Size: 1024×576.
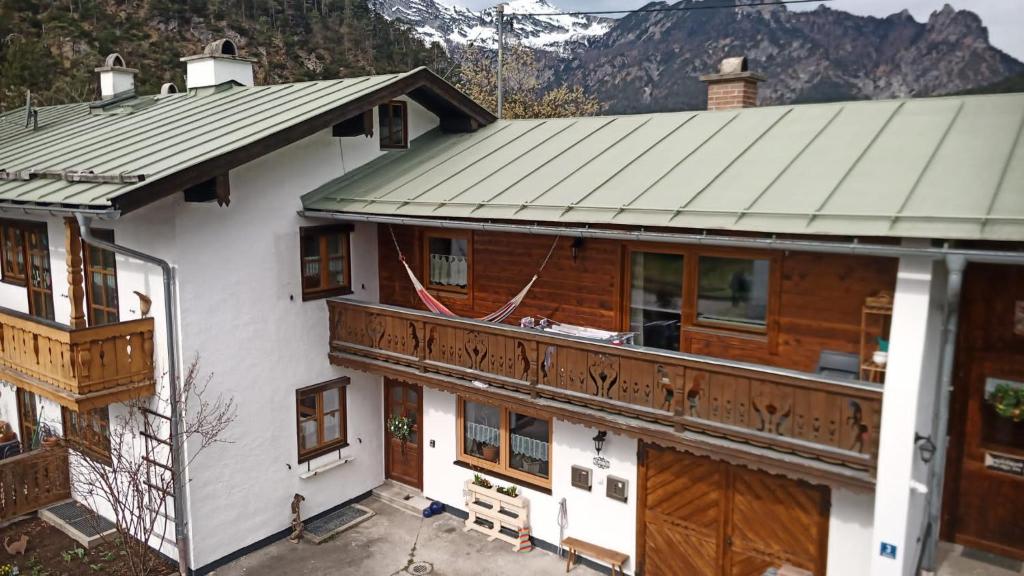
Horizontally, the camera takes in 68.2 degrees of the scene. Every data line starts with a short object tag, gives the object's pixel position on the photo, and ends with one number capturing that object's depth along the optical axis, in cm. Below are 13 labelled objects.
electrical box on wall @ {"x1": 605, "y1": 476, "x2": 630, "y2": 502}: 1277
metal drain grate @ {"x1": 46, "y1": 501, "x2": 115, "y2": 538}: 1441
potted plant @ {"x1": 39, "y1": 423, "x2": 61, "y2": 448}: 1546
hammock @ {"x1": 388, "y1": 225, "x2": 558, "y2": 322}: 1306
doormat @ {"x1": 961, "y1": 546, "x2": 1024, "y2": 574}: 1005
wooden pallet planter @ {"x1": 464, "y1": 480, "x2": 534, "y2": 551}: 1408
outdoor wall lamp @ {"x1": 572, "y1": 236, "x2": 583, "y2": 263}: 1279
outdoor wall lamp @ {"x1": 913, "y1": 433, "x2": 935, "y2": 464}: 893
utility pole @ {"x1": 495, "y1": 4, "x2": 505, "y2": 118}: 3082
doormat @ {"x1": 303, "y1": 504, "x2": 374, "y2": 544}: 1457
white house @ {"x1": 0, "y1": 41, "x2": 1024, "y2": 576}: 952
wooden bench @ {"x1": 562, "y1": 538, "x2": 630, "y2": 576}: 1271
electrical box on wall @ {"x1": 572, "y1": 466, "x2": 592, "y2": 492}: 1324
